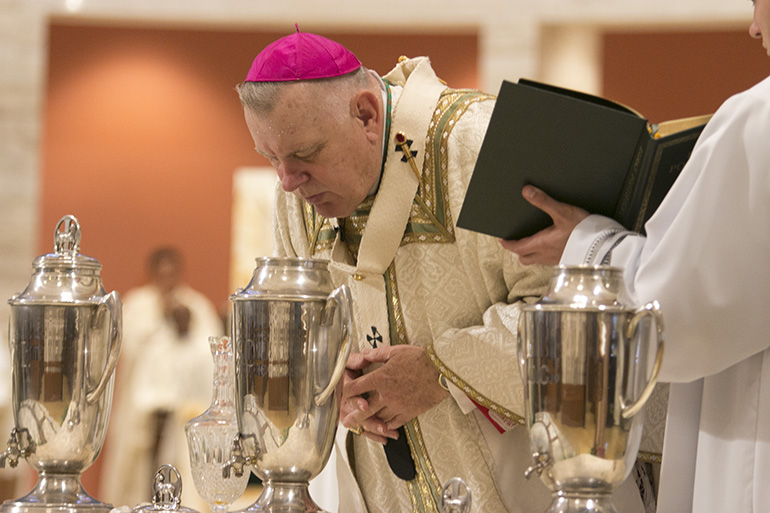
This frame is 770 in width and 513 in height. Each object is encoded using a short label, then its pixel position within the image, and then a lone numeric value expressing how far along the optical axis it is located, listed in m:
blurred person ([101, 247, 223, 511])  17.94
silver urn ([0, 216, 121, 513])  4.20
